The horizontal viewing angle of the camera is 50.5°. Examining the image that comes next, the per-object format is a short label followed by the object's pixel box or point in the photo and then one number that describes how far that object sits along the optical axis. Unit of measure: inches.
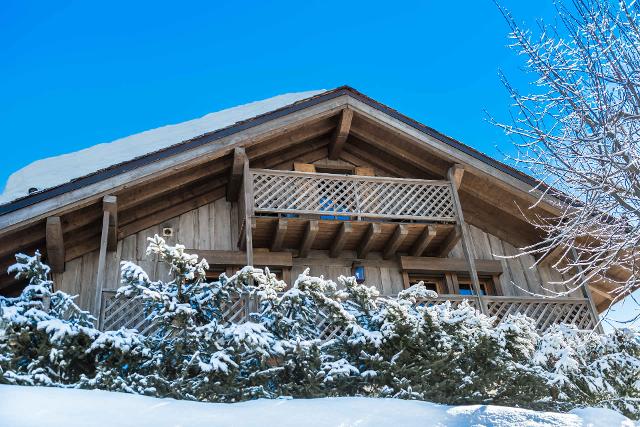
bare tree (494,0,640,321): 293.4
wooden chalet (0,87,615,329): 477.7
